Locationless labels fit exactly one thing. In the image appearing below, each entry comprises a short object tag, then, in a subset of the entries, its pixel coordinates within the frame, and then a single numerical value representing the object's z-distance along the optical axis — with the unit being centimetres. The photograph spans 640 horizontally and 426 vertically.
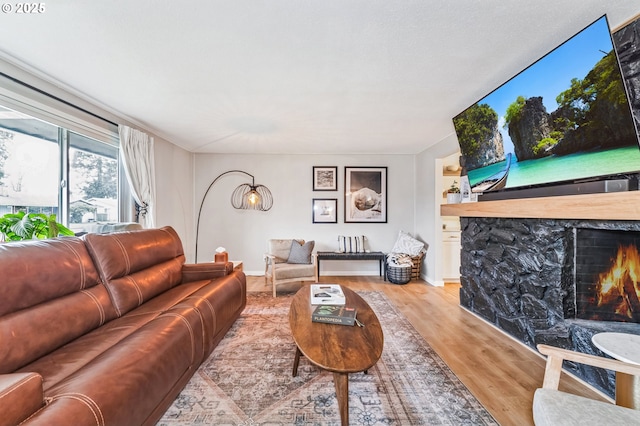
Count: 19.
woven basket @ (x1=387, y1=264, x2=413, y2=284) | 437
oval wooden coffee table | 133
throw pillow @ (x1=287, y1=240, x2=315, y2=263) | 414
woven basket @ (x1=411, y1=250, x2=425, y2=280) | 458
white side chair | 103
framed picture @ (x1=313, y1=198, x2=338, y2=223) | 505
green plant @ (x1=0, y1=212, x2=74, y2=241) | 180
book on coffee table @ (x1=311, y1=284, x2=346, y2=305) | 213
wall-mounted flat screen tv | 149
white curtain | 315
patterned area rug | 155
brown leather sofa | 100
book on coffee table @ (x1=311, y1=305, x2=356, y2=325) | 174
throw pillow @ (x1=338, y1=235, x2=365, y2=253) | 493
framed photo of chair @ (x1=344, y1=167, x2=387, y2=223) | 504
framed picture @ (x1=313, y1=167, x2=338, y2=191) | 502
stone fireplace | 184
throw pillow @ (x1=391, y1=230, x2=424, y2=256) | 462
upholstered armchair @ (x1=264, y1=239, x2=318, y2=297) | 379
